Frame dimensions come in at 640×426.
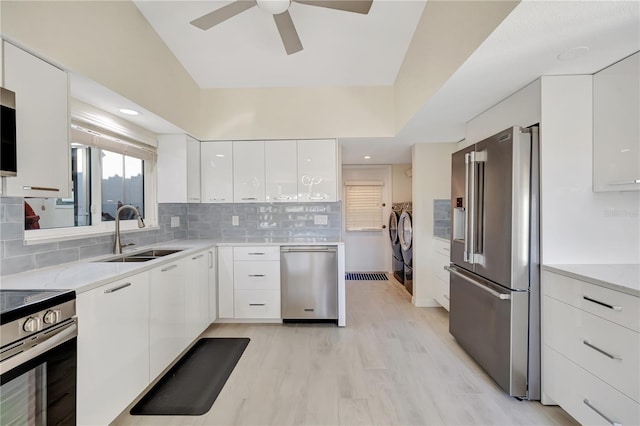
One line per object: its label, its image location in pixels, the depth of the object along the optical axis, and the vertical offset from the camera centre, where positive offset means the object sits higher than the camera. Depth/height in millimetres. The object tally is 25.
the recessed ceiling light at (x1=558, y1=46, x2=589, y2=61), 1387 +820
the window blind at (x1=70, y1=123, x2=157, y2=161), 2045 +590
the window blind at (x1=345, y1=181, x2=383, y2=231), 5227 +89
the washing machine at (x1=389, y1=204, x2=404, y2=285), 4404 -573
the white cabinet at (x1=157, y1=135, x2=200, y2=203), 2922 +453
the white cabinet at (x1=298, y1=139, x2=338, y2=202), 3188 +475
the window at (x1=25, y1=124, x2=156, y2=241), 1825 +188
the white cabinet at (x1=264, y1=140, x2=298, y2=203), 3201 +468
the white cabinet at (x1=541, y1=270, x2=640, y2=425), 1237 -727
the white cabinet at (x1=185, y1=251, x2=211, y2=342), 2373 -776
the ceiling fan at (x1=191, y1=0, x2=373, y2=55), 1619 +1243
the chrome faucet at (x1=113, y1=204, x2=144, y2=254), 2186 -155
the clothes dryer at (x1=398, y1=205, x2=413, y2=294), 3754 -459
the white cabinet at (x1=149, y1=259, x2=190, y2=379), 1851 -763
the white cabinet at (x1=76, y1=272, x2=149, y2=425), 1330 -744
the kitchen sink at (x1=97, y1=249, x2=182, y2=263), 2177 -380
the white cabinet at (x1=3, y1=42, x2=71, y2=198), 1301 +443
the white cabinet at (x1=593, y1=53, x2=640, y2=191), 1454 +473
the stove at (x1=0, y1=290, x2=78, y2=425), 1009 -586
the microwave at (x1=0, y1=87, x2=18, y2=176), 1215 +348
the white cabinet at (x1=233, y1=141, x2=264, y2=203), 3213 +469
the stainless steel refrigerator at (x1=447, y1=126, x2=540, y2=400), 1732 -312
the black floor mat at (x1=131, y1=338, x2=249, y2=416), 1746 -1251
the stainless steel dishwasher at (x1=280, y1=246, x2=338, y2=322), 2939 -767
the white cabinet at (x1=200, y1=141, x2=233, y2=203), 3223 +448
